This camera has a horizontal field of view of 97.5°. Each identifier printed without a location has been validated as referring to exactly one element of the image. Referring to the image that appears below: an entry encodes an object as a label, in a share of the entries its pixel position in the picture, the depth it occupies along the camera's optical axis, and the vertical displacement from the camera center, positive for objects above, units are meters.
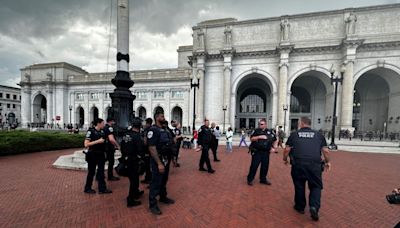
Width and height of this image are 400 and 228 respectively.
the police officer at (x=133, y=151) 3.70 -0.91
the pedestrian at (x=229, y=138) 12.06 -1.94
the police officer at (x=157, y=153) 3.44 -0.90
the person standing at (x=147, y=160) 4.00 -1.25
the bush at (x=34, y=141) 9.17 -2.14
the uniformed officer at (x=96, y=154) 4.40 -1.20
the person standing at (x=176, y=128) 8.09 -0.94
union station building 25.84 +7.12
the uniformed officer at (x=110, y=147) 4.68 -1.18
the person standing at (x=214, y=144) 8.32 -1.65
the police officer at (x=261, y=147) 5.20 -1.09
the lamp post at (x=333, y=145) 14.51 -2.74
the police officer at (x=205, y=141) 6.44 -1.18
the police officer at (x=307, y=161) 3.48 -1.02
